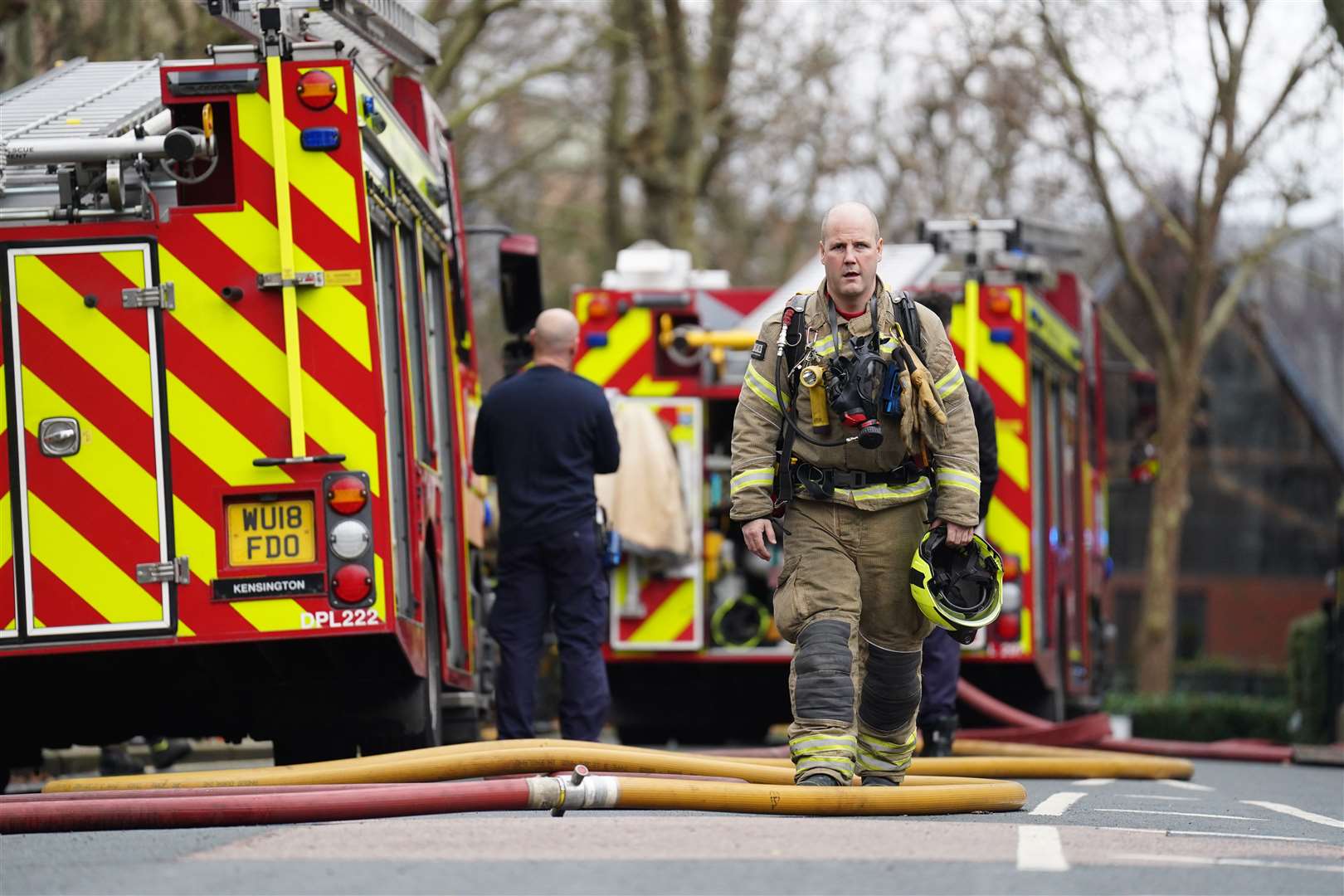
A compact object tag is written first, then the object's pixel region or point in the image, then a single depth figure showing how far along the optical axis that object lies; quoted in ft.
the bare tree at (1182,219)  152.35
